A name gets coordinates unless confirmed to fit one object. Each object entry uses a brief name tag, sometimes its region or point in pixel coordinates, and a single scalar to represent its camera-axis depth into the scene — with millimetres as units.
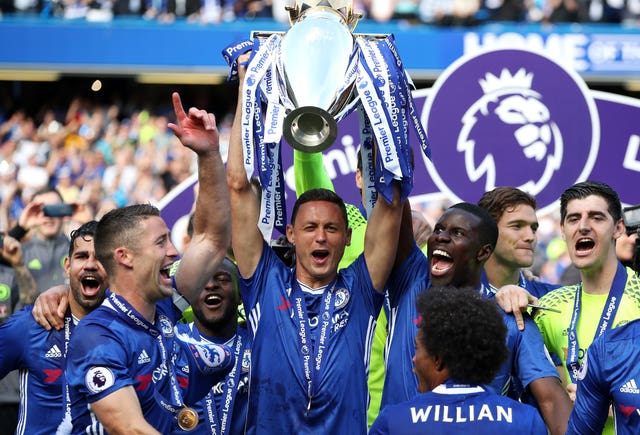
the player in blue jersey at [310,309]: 9500
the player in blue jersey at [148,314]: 8875
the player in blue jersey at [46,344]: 10992
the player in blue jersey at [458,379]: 7492
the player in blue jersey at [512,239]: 11664
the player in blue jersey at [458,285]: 9773
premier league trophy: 8797
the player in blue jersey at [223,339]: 10719
